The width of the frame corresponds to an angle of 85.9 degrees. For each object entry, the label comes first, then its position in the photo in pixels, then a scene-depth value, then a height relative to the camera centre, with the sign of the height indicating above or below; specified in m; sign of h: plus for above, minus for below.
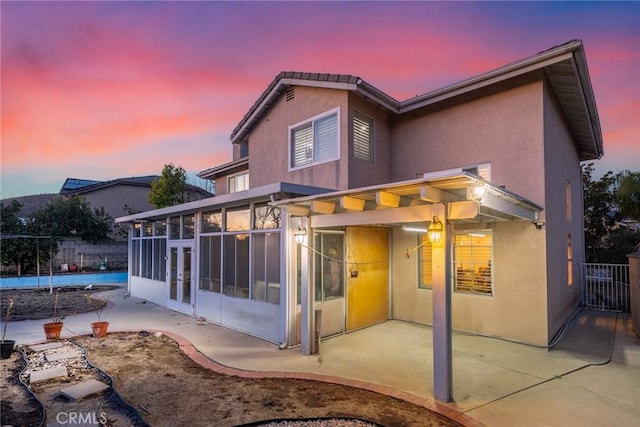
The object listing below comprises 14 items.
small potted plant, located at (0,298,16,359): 6.16 -2.21
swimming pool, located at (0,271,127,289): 16.91 -2.82
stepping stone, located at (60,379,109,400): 4.59 -2.27
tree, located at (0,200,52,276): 17.95 -0.98
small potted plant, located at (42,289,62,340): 7.44 -2.25
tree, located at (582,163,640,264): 15.52 +0.39
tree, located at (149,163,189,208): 20.06 +2.23
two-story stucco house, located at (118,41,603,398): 6.57 +0.16
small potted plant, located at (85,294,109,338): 7.65 -2.70
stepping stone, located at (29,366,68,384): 5.18 -2.30
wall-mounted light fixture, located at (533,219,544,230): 6.93 -0.03
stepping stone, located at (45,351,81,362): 6.20 -2.41
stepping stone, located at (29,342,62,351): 6.86 -2.44
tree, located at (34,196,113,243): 20.31 +0.30
